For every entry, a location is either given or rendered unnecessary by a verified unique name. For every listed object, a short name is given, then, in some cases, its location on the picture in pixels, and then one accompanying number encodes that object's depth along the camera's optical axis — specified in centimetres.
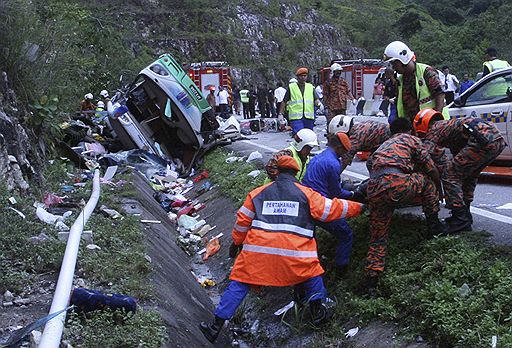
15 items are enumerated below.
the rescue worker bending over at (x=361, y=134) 681
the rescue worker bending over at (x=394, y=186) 549
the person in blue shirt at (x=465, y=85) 1836
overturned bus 1421
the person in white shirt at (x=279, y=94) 2498
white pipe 370
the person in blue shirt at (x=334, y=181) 612
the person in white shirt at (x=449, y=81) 1874
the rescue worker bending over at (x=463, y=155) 574
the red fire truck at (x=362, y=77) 2873
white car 884
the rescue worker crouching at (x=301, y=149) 674
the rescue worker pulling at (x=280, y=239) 534
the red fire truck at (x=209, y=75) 2895
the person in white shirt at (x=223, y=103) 2720
